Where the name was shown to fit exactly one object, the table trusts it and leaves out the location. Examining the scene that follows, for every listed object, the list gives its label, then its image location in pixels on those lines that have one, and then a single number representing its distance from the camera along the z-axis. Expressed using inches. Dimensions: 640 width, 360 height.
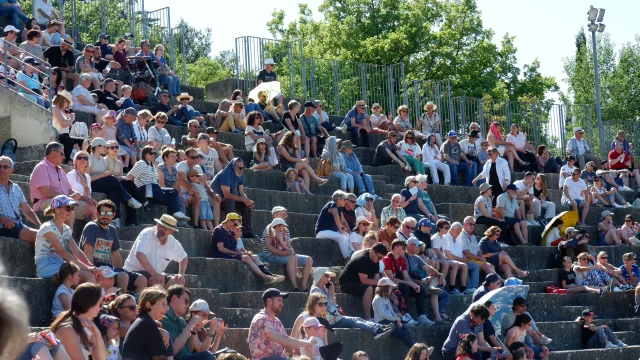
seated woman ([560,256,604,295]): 654.5
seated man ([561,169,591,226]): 807.7
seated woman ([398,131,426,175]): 764.0
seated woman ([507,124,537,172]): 872.0
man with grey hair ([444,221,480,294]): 582.2
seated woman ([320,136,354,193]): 671.8
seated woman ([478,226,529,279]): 620.7
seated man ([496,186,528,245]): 709.9
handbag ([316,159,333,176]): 672.4
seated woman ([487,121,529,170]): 852.6
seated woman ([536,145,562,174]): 895.5
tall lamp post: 991.0
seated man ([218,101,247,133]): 708.0
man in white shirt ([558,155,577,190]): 832.3
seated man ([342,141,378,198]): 681.0
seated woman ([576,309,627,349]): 586.9
